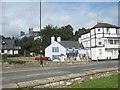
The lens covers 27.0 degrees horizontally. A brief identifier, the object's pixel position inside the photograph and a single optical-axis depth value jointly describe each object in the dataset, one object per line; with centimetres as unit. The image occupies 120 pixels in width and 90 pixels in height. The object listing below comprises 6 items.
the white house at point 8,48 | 9988
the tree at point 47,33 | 8701
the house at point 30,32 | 14982
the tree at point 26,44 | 9501
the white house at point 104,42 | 6700
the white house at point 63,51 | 6425
